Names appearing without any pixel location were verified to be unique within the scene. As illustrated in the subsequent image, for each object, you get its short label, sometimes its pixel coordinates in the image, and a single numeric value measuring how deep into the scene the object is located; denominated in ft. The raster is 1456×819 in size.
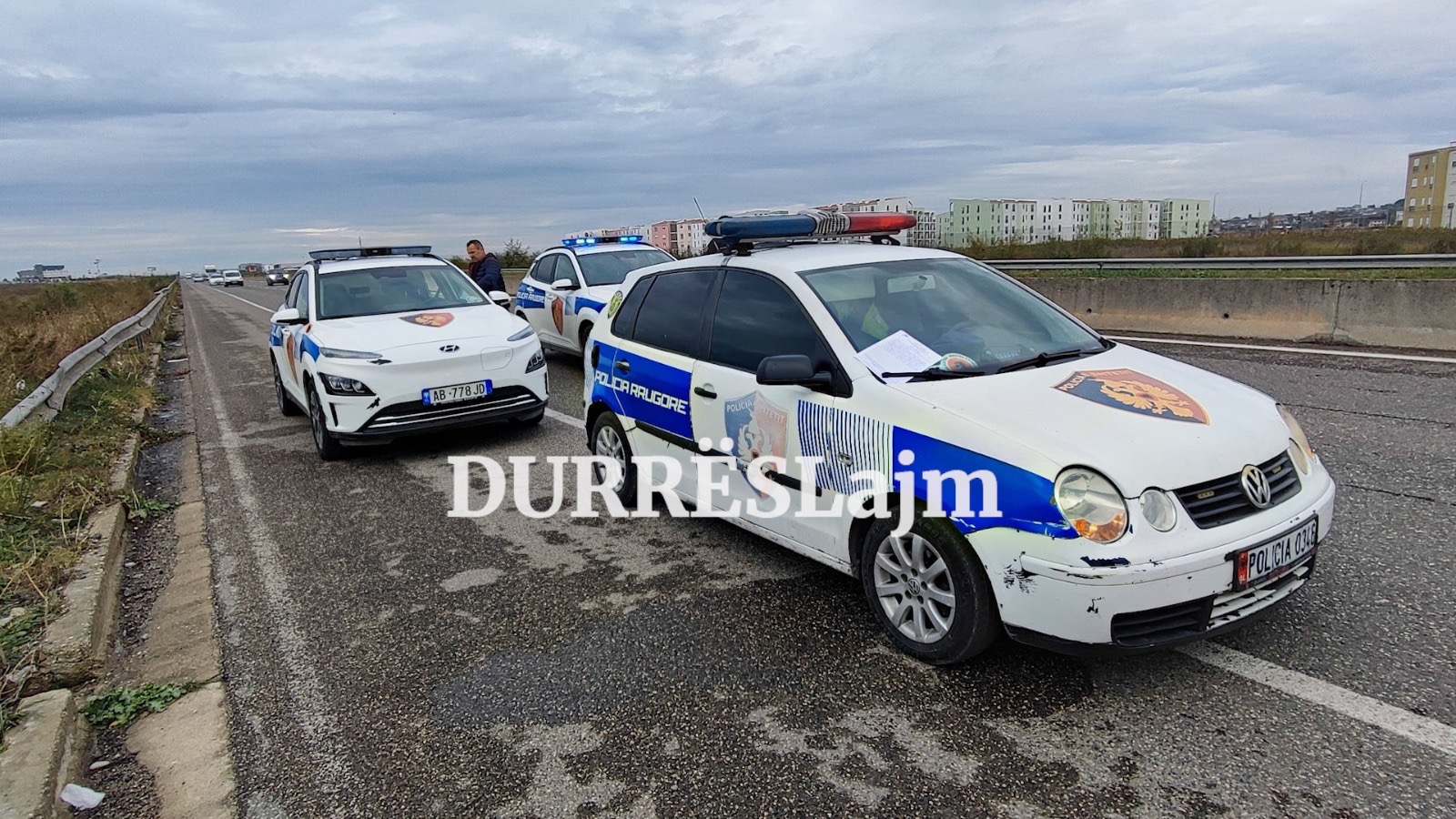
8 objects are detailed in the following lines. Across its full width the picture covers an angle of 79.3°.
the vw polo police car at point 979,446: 9.45
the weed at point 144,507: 19.77
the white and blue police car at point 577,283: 36.27
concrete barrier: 32.42
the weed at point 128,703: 11.23
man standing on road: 41.60
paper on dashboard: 12.06
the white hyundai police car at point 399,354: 22.76
